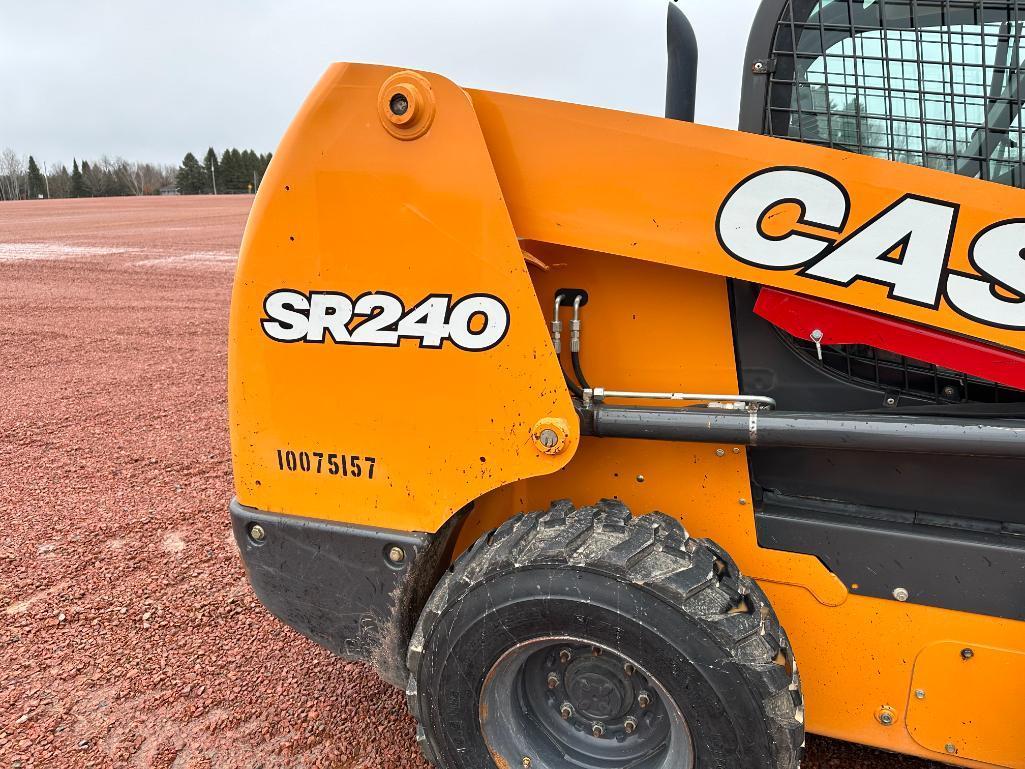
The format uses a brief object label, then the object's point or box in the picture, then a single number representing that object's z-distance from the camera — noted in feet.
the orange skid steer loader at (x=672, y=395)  5.39
